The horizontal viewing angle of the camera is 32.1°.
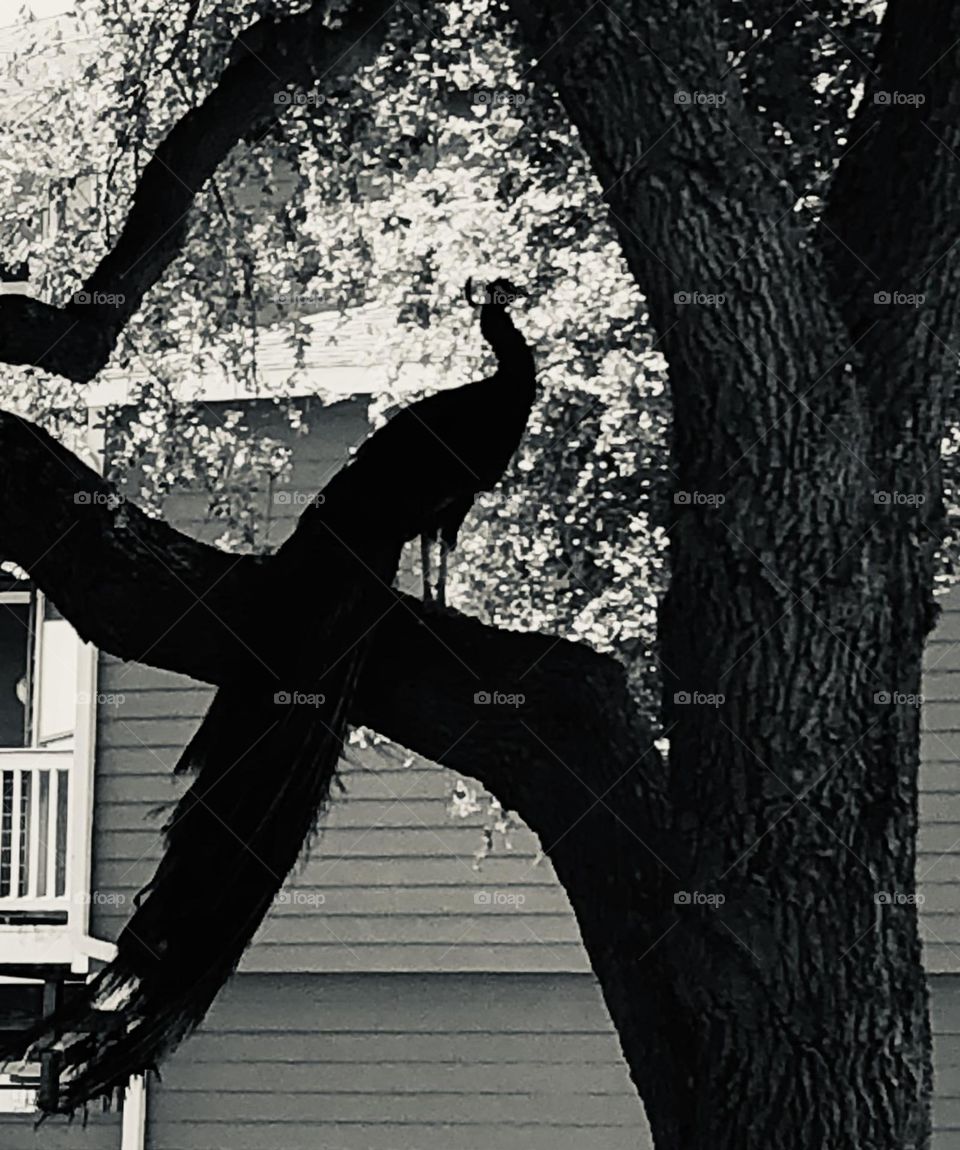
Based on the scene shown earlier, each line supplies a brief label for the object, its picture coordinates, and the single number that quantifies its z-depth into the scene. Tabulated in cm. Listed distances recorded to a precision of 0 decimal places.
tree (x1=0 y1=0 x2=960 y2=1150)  489
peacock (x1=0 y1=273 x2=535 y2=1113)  483
